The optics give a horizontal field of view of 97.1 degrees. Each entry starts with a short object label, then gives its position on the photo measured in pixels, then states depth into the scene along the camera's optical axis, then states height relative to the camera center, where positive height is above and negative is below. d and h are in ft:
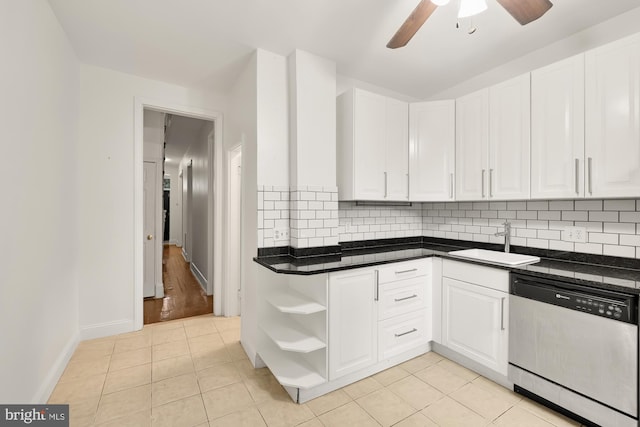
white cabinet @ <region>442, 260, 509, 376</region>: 6.68 -2.59
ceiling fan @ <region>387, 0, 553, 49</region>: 4.70 +3.55
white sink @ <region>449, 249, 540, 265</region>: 7.32 -1.21
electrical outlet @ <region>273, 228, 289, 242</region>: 7.79 -0.57
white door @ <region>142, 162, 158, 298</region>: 13.10 -0.60
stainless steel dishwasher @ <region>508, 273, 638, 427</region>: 4.95 -2.64
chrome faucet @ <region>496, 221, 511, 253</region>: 8.41 -0.60
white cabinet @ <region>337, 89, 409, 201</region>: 8.38 +2.07
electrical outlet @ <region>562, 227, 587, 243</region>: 7.15 -0.53
